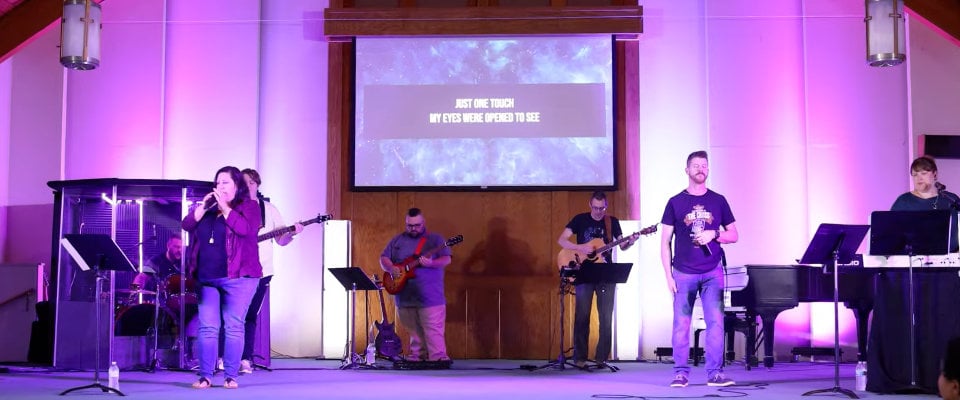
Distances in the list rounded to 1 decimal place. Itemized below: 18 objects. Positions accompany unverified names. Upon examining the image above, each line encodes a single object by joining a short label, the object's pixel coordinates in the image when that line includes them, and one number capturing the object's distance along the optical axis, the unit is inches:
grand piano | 346.9
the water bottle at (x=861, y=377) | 281.1
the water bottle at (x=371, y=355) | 368.5
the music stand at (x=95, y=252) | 273.6
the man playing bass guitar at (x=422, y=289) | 374.9
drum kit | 354.9
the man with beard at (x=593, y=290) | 367.2
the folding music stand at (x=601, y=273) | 351.3
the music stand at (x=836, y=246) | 271.4
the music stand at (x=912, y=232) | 265.4
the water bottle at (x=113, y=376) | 273.6
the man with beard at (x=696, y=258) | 289.4
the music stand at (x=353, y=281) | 356.8
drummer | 366.9
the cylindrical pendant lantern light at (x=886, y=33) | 335.3
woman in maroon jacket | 277.1
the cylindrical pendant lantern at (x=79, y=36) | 339.6
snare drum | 358.3
